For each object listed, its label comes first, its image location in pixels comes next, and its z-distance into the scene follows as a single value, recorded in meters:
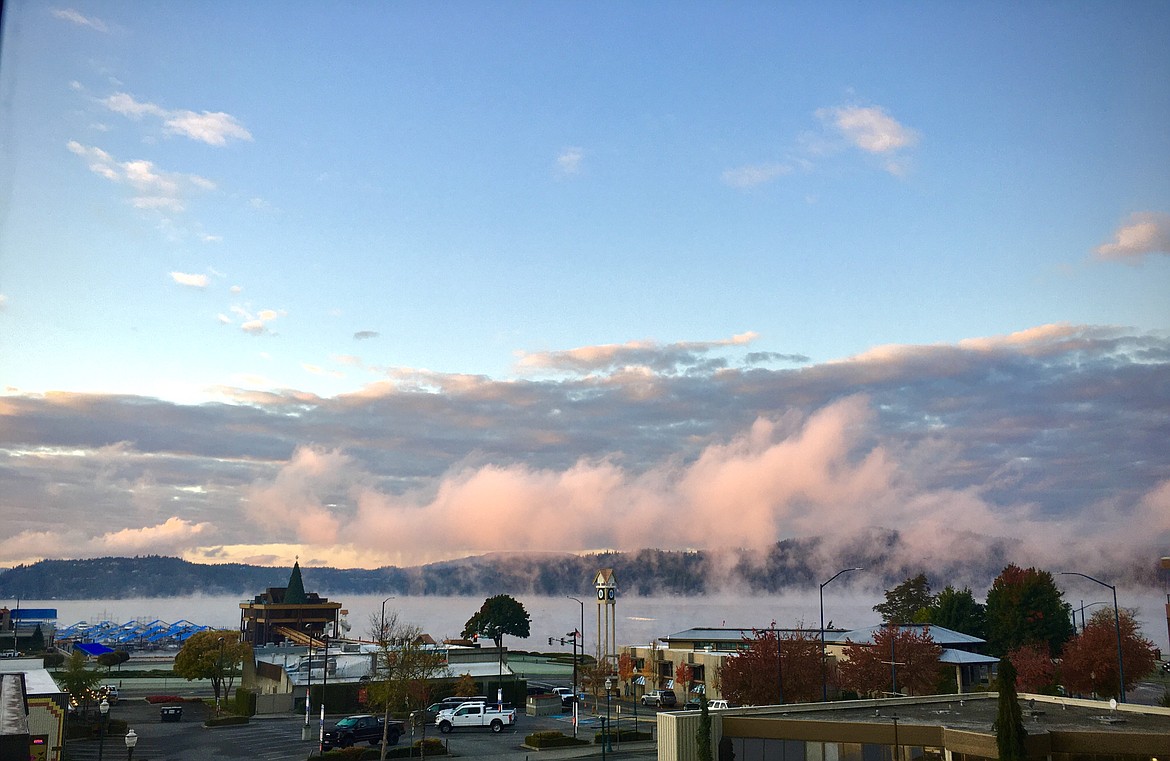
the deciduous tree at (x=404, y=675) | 65.44
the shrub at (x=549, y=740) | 65.62
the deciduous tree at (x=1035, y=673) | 84.19
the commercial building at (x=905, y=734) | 32.25
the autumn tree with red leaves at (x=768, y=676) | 72.56
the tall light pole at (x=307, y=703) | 69.19
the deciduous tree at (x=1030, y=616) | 111.94
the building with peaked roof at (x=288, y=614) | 154.88
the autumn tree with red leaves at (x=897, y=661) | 74.62
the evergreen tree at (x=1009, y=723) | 30.83
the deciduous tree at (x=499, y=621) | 174.88
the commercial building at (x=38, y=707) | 45.31
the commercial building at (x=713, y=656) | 87.69
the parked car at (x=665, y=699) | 95.38
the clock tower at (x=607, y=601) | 121.62
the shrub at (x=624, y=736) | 68.93
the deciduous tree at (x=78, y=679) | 80.12
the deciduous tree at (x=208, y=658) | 97.38
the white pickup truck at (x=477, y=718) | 74.19
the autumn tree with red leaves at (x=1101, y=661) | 77.56
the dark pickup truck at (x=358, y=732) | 63.25
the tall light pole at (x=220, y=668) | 96.94
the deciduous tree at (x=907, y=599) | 174.75
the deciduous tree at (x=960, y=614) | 128.75
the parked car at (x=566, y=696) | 92.49
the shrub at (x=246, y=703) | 84.50
